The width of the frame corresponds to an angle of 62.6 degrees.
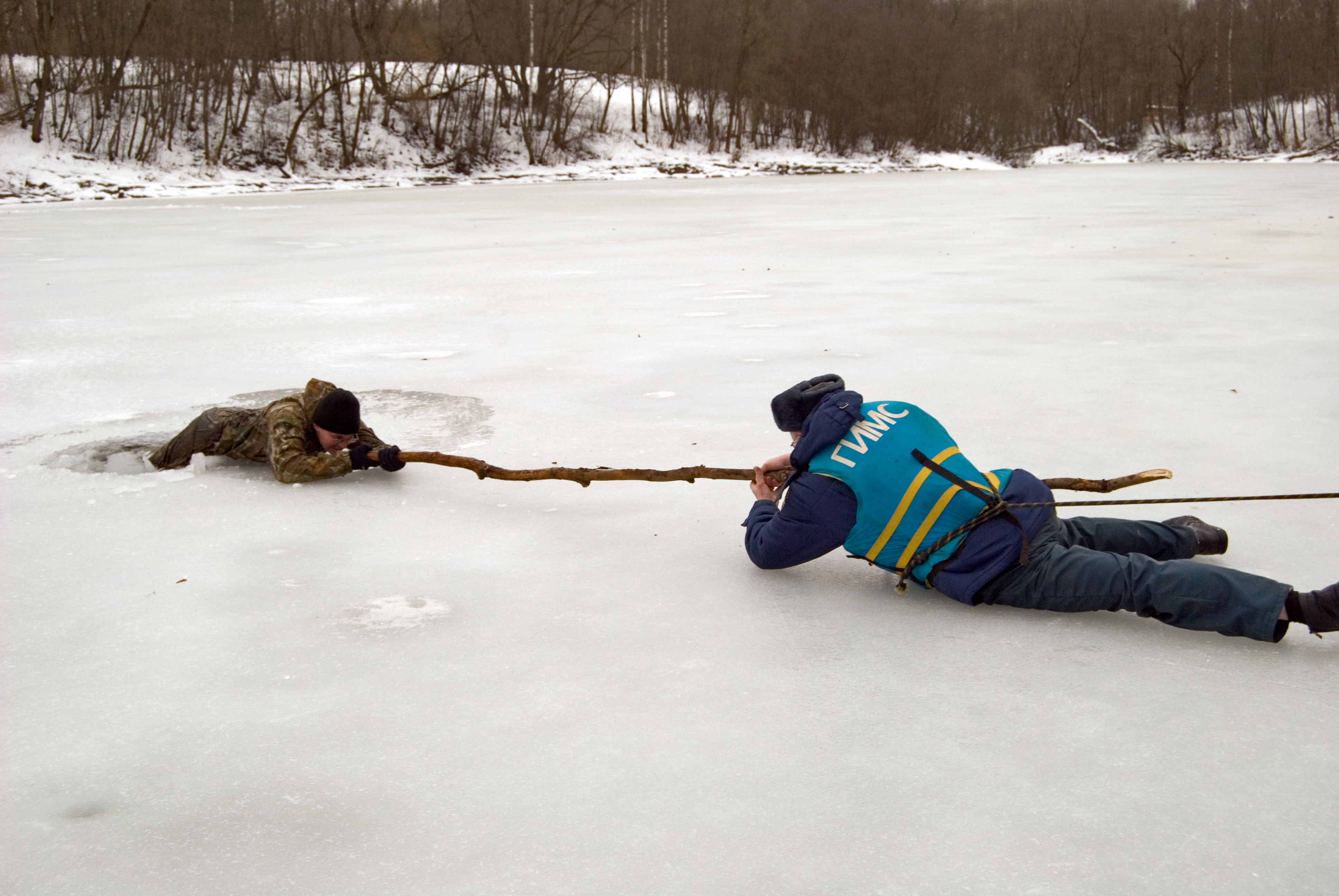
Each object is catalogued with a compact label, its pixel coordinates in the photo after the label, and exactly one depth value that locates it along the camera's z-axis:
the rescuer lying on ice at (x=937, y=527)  2.49
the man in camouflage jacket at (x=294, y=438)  3.78
